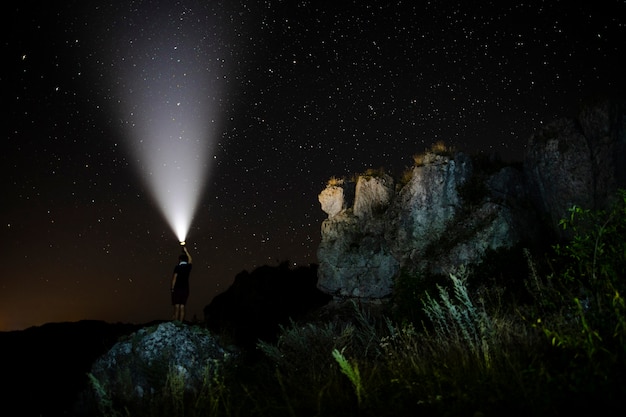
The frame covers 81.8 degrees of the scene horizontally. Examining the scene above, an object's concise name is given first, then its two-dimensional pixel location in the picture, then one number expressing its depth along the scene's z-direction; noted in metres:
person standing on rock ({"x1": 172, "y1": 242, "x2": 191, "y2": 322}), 16.41
